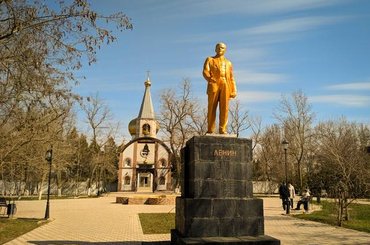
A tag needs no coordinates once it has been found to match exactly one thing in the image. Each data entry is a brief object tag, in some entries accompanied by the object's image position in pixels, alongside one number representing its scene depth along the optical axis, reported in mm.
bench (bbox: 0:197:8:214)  17033
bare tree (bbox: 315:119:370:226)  14992
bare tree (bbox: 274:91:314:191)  40594
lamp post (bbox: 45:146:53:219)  16716
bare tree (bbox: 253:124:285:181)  46281
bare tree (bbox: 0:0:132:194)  8617
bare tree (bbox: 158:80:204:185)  41562
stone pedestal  8266
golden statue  9719
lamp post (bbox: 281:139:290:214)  19438
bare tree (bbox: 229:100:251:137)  42406
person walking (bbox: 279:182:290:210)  19769
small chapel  46188
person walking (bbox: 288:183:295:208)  22078
